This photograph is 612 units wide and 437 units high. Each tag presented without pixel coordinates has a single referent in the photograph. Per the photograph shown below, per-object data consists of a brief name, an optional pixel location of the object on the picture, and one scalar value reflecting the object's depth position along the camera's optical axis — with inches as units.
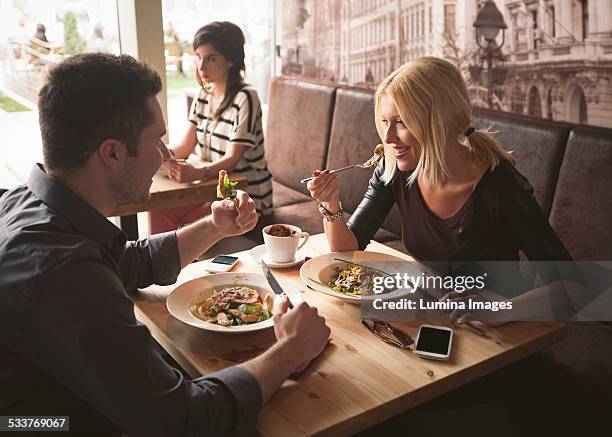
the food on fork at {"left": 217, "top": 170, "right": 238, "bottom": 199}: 73.1
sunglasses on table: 54.3
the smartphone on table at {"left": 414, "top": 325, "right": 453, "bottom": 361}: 52.0
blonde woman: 70.0
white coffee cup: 68.7
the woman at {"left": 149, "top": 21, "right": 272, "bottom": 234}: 118.8
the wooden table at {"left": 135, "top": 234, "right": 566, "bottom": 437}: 44.9
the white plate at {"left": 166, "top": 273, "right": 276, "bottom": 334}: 54.5
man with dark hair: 41.2
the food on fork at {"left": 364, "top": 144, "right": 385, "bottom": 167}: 79.4
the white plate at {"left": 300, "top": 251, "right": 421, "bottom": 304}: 65.4
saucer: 69.2
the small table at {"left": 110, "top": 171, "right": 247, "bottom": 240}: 99.4
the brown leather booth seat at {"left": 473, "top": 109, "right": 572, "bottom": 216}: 89.8
